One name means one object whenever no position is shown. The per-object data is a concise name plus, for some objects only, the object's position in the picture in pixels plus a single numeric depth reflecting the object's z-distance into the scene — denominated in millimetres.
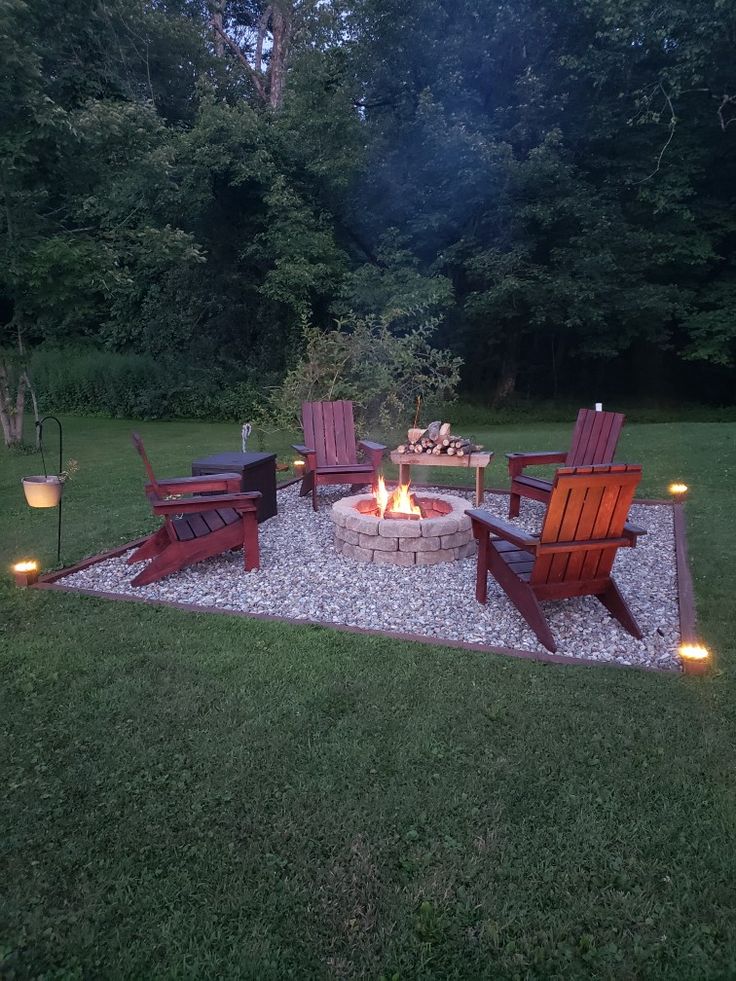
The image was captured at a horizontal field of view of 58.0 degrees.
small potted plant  4082
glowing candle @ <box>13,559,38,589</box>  4012
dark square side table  5047
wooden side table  5806
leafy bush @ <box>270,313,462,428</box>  8469
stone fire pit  4434
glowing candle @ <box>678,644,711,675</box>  2943
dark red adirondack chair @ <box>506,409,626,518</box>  5379
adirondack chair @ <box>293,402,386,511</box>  6434
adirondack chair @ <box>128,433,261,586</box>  4105
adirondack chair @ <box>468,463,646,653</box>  3182
